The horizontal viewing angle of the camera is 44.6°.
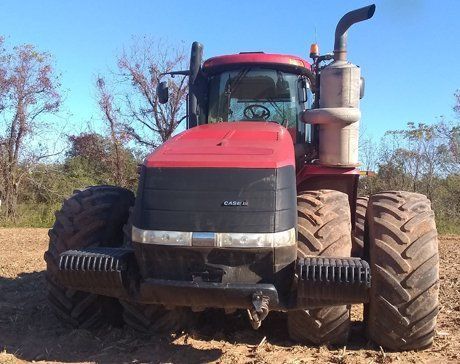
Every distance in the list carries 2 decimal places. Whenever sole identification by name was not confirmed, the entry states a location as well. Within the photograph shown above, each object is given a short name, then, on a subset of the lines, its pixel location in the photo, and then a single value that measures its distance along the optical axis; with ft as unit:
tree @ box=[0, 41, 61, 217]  57.67
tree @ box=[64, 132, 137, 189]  64.69
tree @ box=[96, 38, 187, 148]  62.03
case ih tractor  11.19
